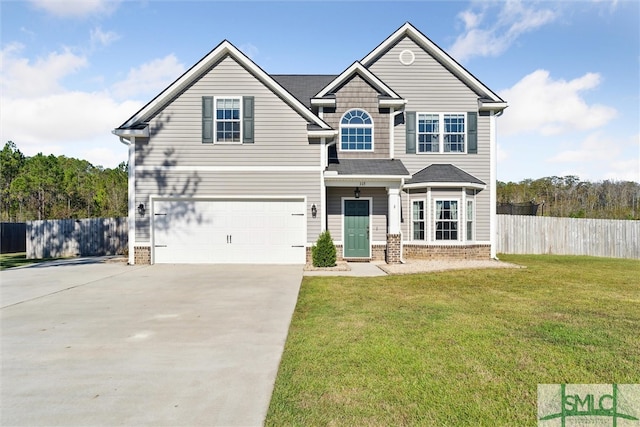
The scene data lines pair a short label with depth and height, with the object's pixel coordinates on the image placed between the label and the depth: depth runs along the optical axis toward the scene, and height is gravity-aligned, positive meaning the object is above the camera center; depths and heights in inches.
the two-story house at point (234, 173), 507.5 +60.8
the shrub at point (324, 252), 476.7 -46.2
